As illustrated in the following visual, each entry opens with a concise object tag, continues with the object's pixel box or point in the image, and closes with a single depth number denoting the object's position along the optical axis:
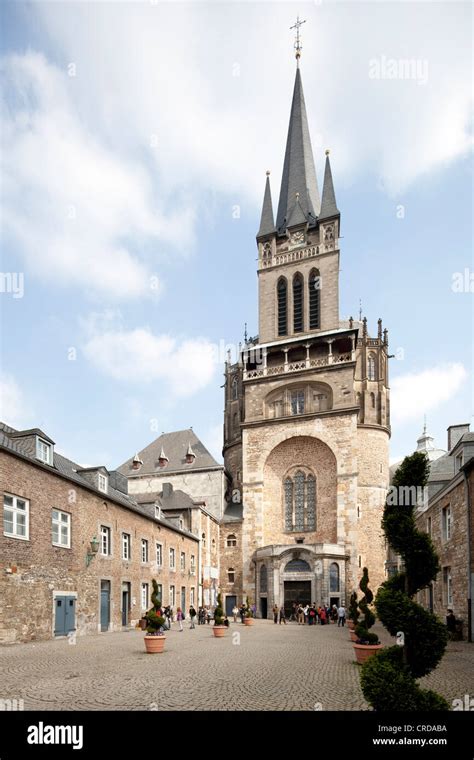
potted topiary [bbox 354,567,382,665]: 14.75
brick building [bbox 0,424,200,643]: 18.36
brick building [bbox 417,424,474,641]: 20.45
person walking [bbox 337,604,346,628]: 33.28
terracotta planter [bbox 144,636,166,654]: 16.81
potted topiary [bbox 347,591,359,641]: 20.69
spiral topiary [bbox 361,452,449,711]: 6.67
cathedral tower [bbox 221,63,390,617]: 42.16
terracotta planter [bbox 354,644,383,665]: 14.68
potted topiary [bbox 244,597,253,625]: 33.53
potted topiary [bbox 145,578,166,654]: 16.84
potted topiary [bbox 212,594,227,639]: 23.83
